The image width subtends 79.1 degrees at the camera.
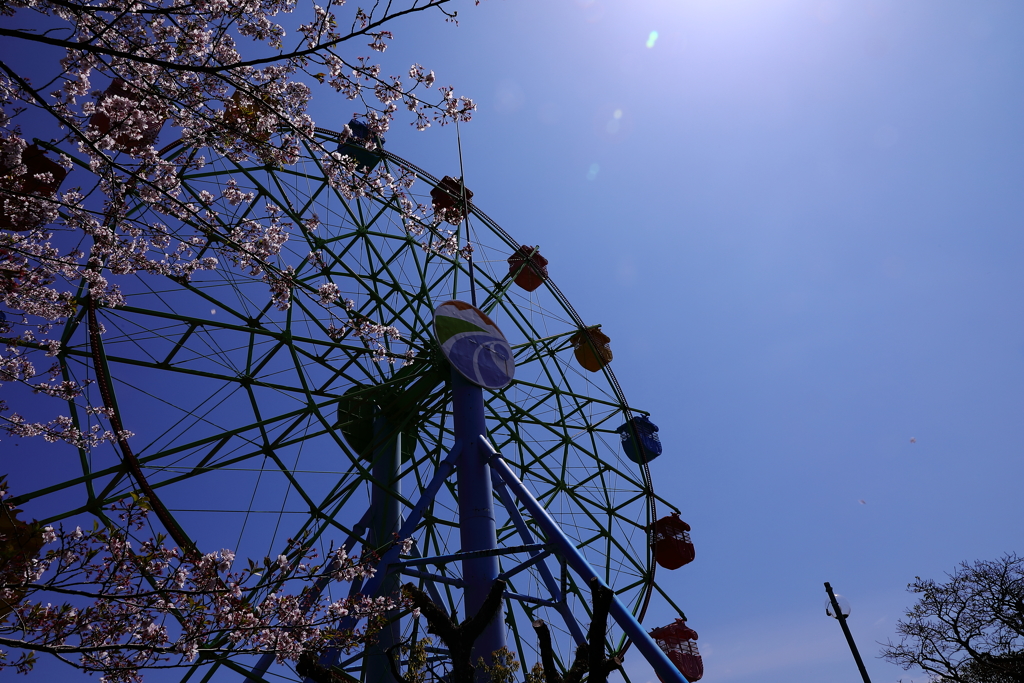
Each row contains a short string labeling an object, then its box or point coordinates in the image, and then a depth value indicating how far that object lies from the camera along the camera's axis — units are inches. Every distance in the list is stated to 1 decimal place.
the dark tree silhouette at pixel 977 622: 677.9
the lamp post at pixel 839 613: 456.1
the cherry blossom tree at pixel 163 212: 183.8
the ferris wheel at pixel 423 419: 370.0
